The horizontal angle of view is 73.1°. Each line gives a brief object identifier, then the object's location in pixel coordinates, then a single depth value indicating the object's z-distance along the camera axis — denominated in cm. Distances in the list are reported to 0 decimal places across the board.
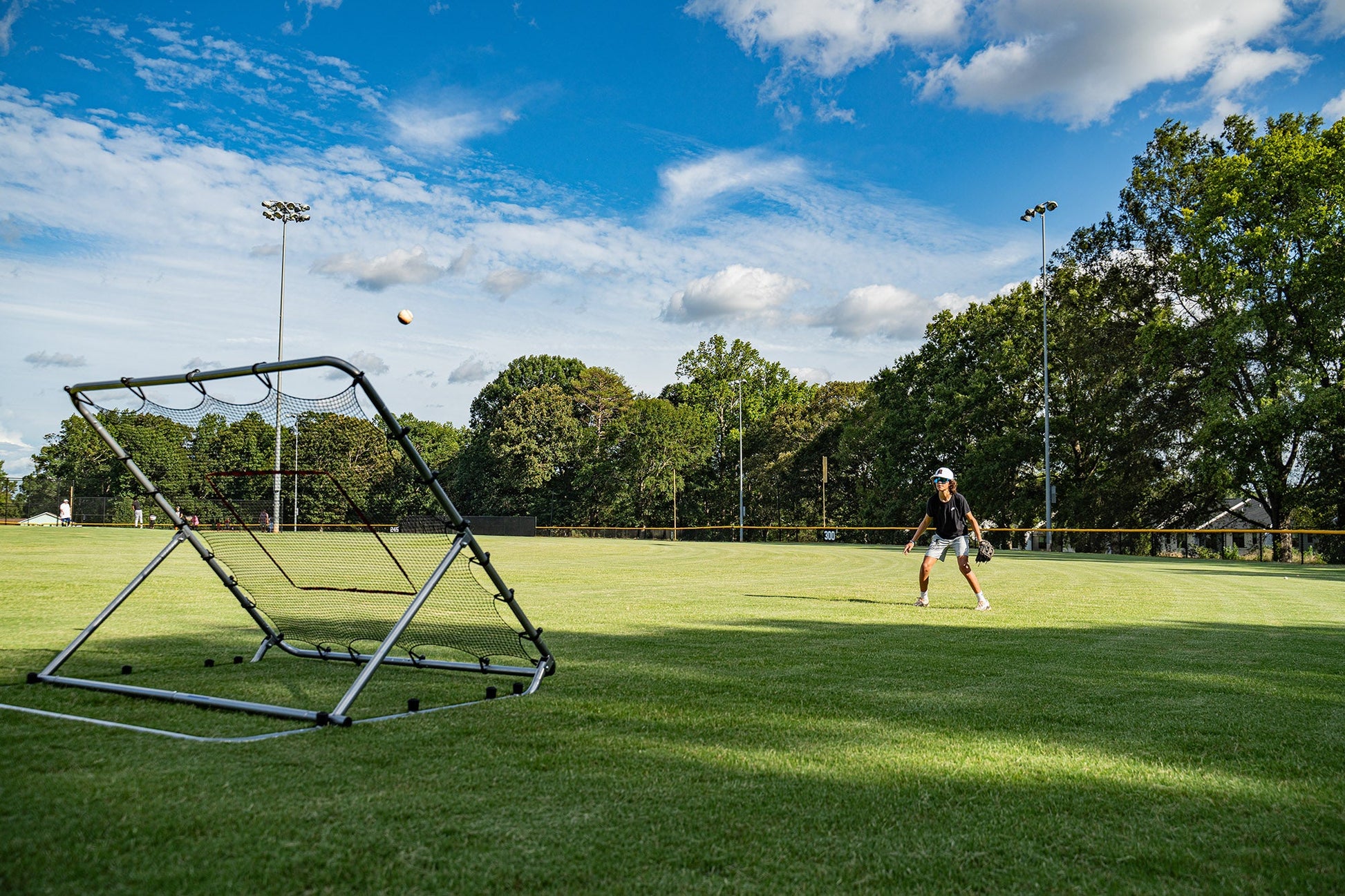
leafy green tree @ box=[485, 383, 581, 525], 8050
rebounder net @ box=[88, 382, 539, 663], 650
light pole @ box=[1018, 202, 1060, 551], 4503
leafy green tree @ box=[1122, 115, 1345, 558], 3628
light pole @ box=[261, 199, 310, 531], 5044
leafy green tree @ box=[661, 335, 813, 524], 8612
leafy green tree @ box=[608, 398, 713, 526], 7912
